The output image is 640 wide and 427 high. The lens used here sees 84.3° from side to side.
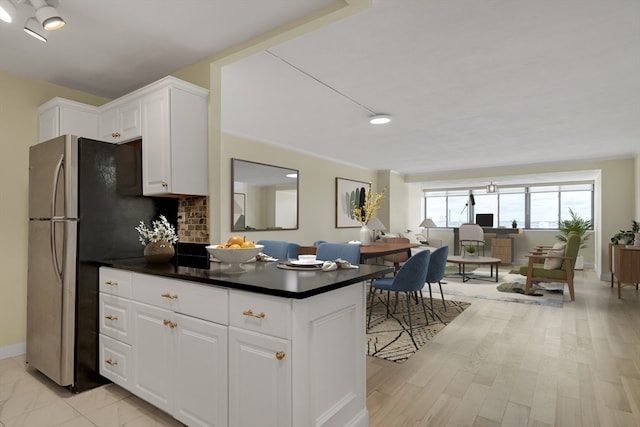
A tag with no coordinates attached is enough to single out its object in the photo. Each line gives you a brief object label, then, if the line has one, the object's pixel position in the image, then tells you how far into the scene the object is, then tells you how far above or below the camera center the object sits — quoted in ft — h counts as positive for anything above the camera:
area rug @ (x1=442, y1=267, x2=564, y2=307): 16.61 -4.05
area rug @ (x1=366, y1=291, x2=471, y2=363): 10.14 -3.98
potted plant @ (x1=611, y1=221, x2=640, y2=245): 18.37 -1.13
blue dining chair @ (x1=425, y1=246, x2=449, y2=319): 13.01 -1.93
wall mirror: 16.80 +0.82
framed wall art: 24.17 +0.99
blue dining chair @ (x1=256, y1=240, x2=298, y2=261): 11.83 -1.26
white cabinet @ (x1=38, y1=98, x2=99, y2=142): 9.70 +2.61
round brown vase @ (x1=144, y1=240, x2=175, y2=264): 7.91 -0.90
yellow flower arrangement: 16.22 +0.19
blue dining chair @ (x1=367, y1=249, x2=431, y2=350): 11.23 -1.99
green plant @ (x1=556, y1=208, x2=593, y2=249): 25.27 -1.04
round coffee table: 20.54 -2.79
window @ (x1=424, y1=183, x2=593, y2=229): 30.96 +0.87
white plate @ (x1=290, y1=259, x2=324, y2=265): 7.00 -1.00
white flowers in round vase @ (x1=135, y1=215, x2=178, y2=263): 7.93 -0.73
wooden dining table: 13.29 -1.51
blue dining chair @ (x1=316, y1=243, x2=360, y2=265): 10.71 -1.22
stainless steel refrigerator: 7.71 -0.68
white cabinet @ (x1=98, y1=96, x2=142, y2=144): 9.14 +2.48
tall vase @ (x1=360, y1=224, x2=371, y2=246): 16.29 -1.11
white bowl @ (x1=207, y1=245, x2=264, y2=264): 6.86 -0.82
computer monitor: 32.86 -0.60
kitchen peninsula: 4.91 -2.10
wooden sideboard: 16.26 -2.36
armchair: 16.48 -2.65
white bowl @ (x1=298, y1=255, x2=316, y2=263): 7.26 -0.97
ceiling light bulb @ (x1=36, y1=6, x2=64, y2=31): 6.26 +3.46
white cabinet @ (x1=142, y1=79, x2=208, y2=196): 8.38 +1.76
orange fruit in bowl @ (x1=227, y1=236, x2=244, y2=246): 7.20 -0.58
